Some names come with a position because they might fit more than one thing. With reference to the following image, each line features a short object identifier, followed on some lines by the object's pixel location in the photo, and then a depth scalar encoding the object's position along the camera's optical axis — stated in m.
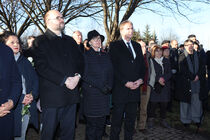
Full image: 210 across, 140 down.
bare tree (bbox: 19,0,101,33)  10.73
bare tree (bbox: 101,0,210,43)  8.78
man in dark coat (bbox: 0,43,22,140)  2.34
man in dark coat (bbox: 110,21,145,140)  3.75
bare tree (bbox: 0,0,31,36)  12.44
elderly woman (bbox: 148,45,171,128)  5.00
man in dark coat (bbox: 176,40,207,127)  5.10
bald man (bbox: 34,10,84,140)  2.84
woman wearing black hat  3.38
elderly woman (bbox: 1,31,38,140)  3.12
